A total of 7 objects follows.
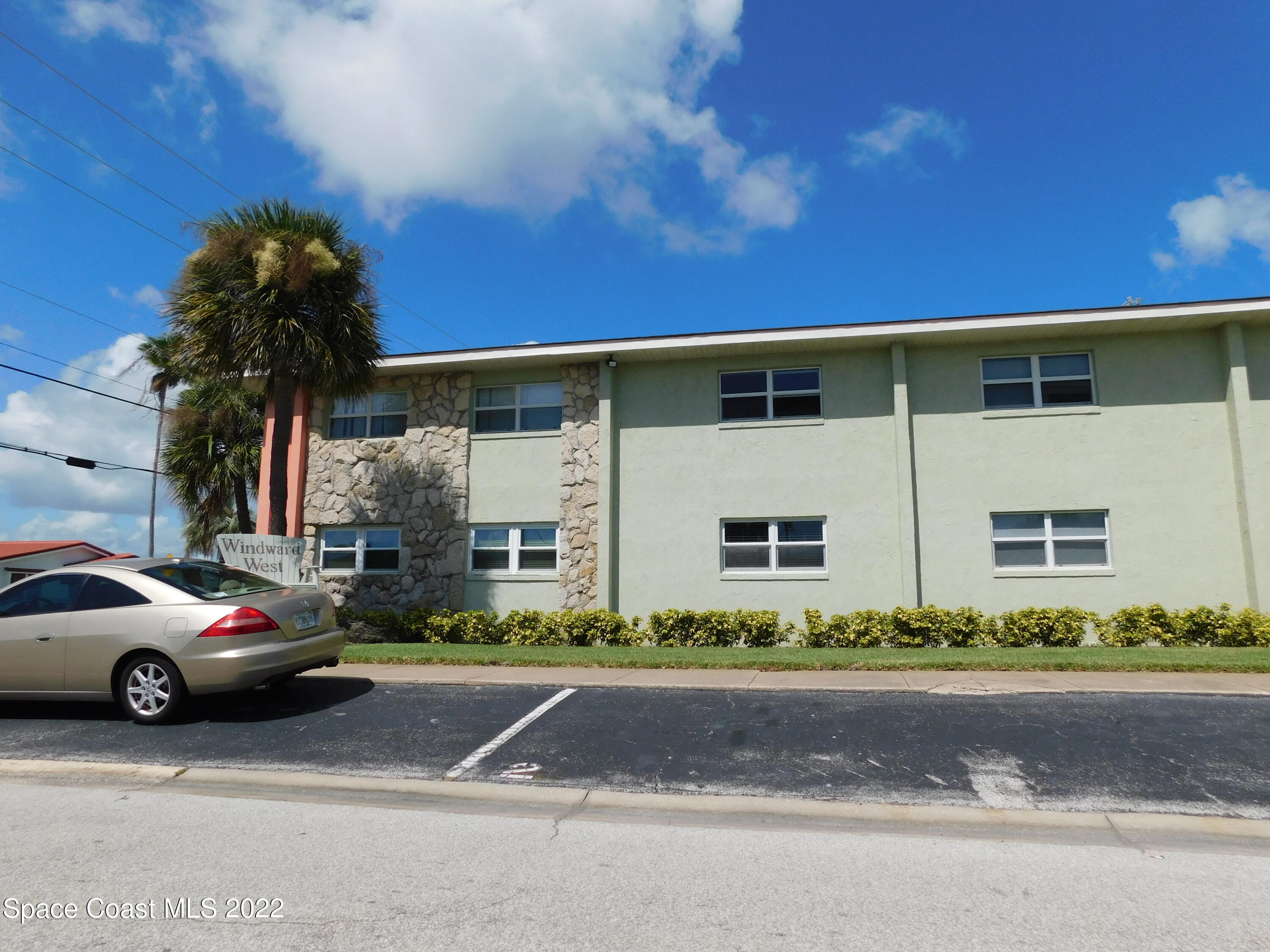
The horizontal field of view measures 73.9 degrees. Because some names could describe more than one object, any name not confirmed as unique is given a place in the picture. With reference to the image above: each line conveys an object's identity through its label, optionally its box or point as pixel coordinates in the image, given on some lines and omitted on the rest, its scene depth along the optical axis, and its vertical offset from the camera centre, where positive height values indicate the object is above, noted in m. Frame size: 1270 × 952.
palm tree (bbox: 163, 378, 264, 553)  20.78 +3.29
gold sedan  7.53 -0.52
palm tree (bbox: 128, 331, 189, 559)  24.31 +6.52
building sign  13.29 +0.39
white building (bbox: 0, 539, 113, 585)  32.19 +0.92
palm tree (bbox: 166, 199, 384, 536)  13.58 +4.47
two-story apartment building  14.00 +1.94
